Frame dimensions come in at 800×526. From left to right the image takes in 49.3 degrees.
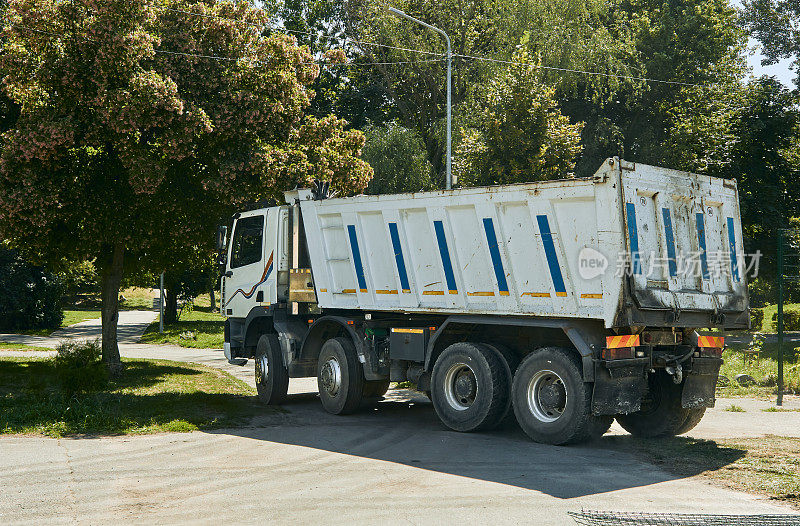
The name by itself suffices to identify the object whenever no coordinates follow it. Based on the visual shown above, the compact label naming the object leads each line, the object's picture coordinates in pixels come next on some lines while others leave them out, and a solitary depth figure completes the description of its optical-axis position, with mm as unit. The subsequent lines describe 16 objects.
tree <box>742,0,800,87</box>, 37562
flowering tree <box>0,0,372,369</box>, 14969
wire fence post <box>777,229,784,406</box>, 14040
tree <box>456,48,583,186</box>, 21766
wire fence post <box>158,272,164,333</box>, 33428
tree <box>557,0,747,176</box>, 33969
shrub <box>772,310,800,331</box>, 29625
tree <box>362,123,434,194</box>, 32844
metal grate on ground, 6613
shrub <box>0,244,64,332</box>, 33781
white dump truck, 9586
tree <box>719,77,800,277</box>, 22016
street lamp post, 21630
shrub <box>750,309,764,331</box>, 31155
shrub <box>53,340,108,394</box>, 13266
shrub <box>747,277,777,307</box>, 40284
